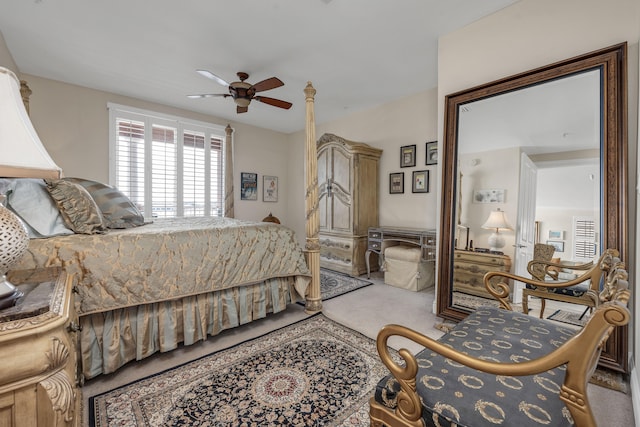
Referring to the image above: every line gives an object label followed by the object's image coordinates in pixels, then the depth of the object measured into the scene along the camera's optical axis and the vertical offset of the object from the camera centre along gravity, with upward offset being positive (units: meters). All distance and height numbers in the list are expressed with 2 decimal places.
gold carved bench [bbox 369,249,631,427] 0.67 -0.56
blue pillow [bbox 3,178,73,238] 1.60 +0.01
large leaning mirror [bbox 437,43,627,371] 1.76 +0.33
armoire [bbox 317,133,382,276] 4.23 +0.21
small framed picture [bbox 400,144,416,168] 4.10 +0.88
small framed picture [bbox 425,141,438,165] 3.83 +0.85
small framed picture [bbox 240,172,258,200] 5.47 +0.53
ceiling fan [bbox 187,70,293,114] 2.88 +1.36
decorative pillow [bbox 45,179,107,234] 1.78 +0.01
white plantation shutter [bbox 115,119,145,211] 4.10 +0.78
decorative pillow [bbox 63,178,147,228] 2.18 +0.04
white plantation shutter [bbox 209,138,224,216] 5.08 +0.63
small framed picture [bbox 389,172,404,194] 4.27 +0.48
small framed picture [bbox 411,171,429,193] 3.97 +0.47
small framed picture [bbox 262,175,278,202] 5.85 +0.51
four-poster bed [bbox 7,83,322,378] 1.68 -0.50
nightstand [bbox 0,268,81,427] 0.59 -0.36
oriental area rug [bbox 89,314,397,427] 1.44 -1.09
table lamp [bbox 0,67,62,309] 0.73 +0.14
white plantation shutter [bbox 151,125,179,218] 4.39 +0.63
